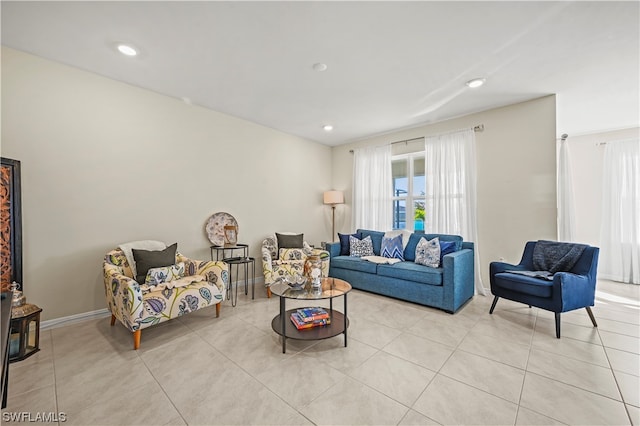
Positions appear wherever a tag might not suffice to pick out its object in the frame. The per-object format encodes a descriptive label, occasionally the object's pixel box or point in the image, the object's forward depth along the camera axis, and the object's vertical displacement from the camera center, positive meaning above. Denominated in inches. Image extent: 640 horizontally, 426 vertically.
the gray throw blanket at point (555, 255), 111.9 -20.5
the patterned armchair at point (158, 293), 89.4 -28.8
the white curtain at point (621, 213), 170.7 -4.1
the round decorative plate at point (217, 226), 150.4 -7.1
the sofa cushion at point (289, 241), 172.4 -18.4
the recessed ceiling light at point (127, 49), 95.1 +59.4
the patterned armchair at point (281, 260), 144.9 -28.3
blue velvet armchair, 98.0 -29.5
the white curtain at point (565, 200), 145.7 +4.1
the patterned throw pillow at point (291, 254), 164.1 -25.9
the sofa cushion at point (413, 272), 125.8 -30.8
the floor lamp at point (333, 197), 209.5 +11.1
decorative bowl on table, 101.3 -27.4
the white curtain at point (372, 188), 196.4 +17.1
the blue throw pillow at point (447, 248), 137.7 -19.7
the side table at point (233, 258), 141.2 -25.0
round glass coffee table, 88.5 -36.9
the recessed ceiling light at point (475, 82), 118.3 +56.3
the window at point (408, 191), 184.1 +13.6
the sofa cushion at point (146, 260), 107.7 -18.7
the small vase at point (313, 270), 100.6 -21.8
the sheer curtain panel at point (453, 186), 156.9 +14.2
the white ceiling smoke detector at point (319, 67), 106.3 +57.9
